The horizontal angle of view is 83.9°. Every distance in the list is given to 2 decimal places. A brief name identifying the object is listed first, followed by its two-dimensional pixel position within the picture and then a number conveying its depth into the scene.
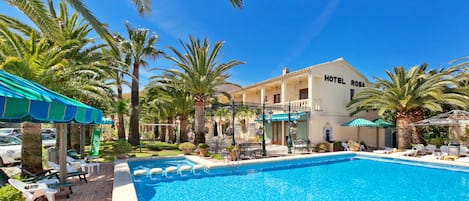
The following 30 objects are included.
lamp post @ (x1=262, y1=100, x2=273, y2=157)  20.59
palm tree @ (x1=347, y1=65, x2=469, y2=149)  22.20
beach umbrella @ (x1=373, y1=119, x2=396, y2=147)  26.09
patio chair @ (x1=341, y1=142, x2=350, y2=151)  25.19
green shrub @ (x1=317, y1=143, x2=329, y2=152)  24.45
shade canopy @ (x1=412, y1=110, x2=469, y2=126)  18.48
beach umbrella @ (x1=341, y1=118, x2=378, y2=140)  25.25
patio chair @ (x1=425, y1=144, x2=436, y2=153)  22.21
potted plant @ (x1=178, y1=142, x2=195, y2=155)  20.52
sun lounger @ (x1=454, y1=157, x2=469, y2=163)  18.53
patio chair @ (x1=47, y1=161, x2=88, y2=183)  10.20
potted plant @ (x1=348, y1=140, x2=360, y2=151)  25.06
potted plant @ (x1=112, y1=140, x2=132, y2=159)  17.34
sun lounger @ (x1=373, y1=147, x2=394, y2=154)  23.52
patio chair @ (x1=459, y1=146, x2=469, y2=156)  20.58
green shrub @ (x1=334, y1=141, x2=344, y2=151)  25.23
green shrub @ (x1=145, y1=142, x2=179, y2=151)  24.24
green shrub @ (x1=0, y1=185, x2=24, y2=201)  5.49
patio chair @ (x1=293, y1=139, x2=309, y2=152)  23.24
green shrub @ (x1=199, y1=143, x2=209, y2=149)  19.84
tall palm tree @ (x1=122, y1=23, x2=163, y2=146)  24.45
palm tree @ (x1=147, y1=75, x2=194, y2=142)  27.01
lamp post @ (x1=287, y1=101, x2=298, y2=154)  22.56
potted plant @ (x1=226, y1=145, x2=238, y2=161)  18.14
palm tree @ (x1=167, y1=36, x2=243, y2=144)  21.88
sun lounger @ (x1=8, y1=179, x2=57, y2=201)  7.01
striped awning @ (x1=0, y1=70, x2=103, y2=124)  3.85
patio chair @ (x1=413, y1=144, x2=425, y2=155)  21.94
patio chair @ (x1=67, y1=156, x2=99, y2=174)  12.09
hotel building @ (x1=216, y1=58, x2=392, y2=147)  26.25
